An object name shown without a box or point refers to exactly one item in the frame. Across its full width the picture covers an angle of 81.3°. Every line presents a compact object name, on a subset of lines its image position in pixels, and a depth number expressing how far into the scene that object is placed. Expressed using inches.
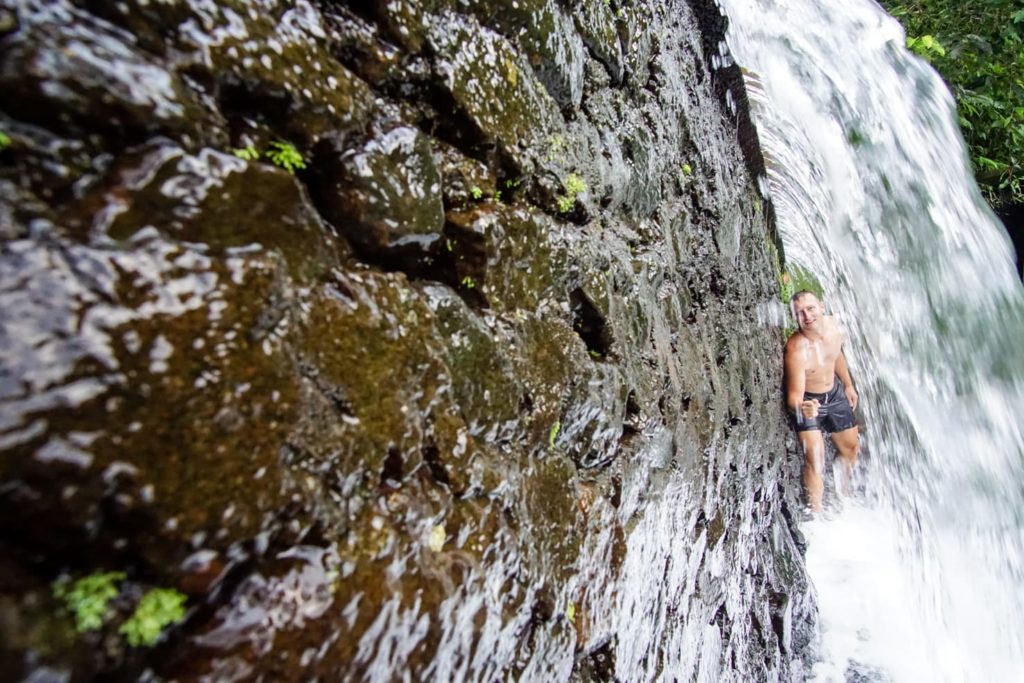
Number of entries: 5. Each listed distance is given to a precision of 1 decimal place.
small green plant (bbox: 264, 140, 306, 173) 39.3
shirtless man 185.3
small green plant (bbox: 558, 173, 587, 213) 71.9
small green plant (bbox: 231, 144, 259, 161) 36.7
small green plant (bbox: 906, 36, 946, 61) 344.2
